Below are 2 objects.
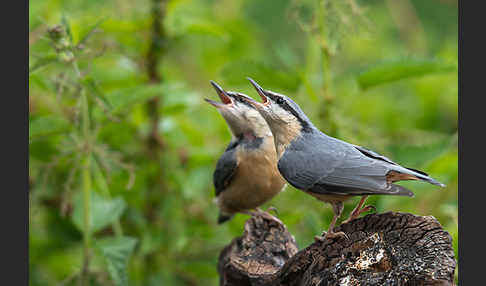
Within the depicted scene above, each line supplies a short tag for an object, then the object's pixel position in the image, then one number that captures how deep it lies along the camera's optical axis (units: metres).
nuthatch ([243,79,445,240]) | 4.57
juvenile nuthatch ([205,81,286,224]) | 6.15
